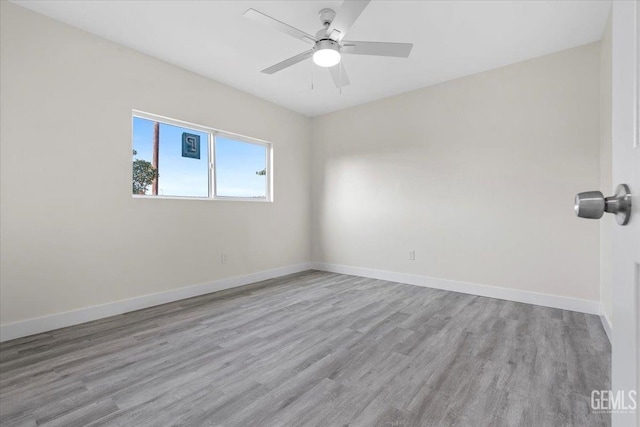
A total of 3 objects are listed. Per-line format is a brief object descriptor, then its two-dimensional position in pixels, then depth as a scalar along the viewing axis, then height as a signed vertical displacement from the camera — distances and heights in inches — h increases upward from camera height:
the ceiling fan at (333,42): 80.0 +55.2
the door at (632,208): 17.9 +0.3
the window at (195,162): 125.6 +26.2
